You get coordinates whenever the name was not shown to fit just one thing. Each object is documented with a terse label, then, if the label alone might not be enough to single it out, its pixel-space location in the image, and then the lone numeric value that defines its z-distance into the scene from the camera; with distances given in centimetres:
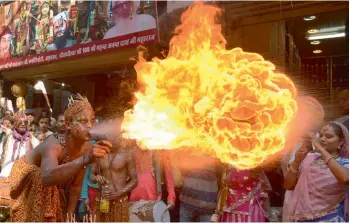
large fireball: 442
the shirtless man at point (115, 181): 495
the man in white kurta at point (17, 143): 695
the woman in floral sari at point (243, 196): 425
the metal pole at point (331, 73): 652
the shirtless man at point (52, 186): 367
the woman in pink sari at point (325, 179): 364
